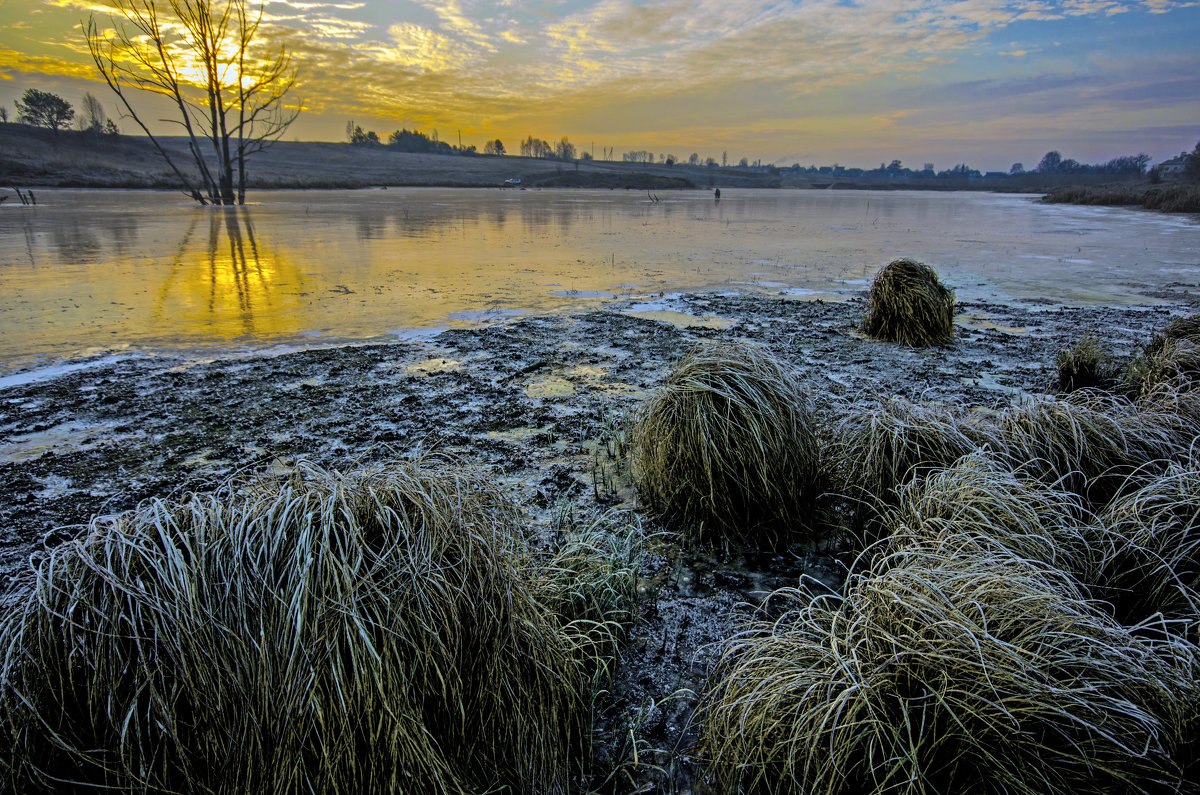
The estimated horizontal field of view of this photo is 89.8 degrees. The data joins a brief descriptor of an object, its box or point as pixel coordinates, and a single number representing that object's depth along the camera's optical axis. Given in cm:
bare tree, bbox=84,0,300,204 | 2658
